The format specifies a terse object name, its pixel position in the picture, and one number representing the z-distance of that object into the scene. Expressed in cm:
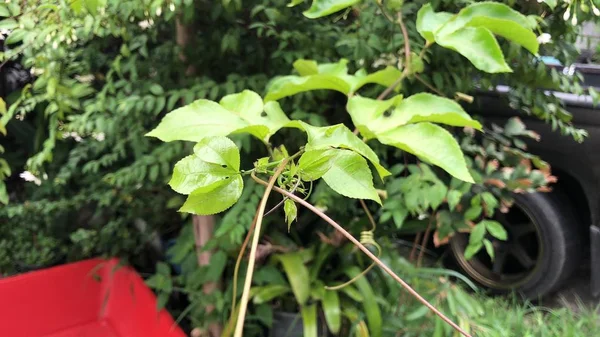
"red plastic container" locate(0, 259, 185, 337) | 190
